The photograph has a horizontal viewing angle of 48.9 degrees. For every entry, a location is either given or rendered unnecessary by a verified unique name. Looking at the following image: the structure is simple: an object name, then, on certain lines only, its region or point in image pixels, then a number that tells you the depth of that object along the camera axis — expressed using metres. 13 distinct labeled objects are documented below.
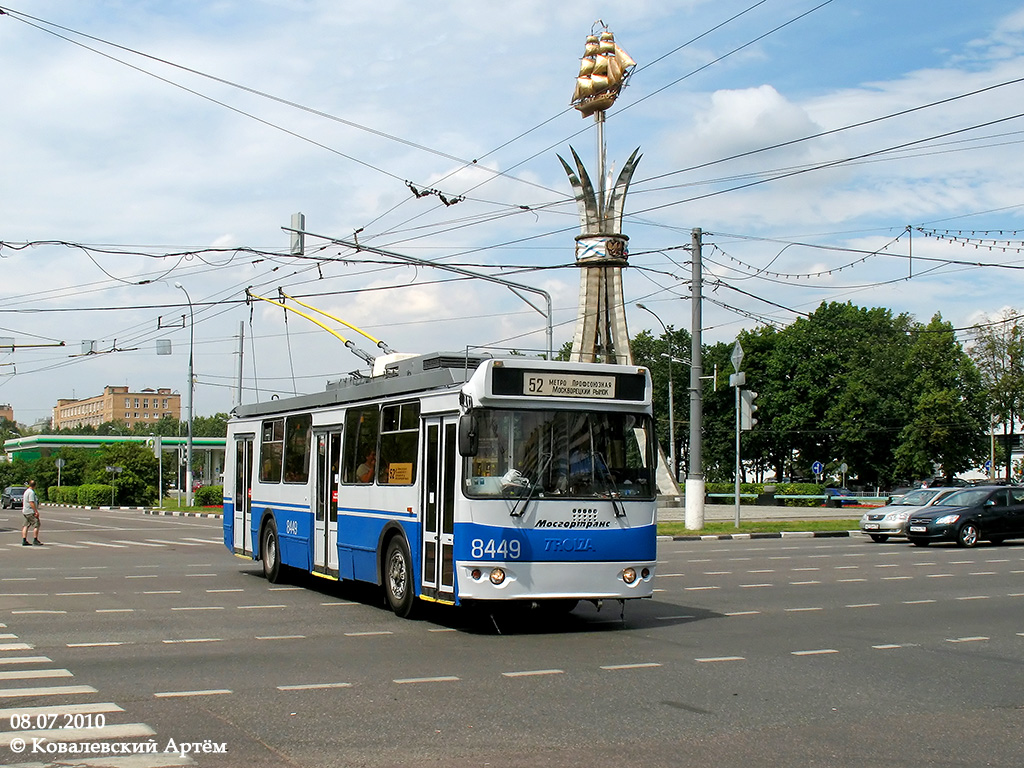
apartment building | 195.38
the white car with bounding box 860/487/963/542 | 28.52
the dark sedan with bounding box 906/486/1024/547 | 26.48
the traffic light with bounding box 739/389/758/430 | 31.49
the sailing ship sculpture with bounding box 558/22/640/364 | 46.31
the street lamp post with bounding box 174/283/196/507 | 50.91
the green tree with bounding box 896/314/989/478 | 71.19
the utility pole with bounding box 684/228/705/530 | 31.48
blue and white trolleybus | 11.73
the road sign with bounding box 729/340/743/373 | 32.19
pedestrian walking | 27.41
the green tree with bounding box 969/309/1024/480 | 72.00
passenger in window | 14.09
